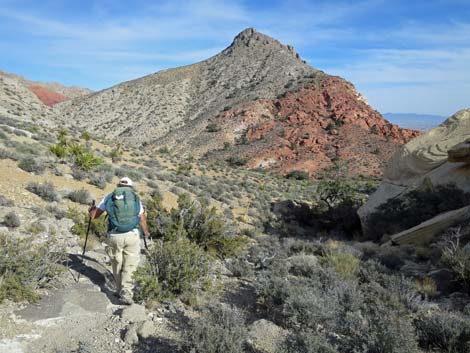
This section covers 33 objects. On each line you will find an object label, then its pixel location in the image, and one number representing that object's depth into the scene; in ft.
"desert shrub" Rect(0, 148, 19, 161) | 42.57
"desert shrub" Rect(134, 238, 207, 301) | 17.67
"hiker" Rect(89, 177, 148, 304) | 17.70
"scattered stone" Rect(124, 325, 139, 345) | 14.55
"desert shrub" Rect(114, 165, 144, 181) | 54.49
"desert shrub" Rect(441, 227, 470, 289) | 20.38
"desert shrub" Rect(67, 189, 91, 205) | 36.24
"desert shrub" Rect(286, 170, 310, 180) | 128.31
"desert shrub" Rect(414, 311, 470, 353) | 13.98
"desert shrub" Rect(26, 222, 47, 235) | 25.38
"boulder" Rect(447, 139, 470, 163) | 42.52
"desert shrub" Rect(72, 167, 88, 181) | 44.73
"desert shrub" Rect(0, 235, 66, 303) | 16.69
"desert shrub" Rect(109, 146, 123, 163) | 68.67
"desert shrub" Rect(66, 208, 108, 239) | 26.65
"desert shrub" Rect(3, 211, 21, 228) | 25.77
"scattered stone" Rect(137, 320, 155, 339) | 14.89
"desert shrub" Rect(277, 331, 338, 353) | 12.85
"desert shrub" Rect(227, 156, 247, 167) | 139.95
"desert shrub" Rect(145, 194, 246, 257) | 27.65
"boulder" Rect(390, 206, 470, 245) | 33.98
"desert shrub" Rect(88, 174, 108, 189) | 44.57
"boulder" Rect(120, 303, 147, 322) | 15.96
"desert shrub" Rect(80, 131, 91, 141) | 78.17
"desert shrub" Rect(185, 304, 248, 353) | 12.87
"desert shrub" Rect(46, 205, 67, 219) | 30.52
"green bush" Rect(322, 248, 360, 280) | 21.93
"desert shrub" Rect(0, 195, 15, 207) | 29.68
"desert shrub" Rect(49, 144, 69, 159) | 49.19
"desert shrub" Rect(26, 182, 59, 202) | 34.47
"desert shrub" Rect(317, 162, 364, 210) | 58.18
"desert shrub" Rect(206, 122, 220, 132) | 165.78
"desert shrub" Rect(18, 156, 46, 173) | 40.85
